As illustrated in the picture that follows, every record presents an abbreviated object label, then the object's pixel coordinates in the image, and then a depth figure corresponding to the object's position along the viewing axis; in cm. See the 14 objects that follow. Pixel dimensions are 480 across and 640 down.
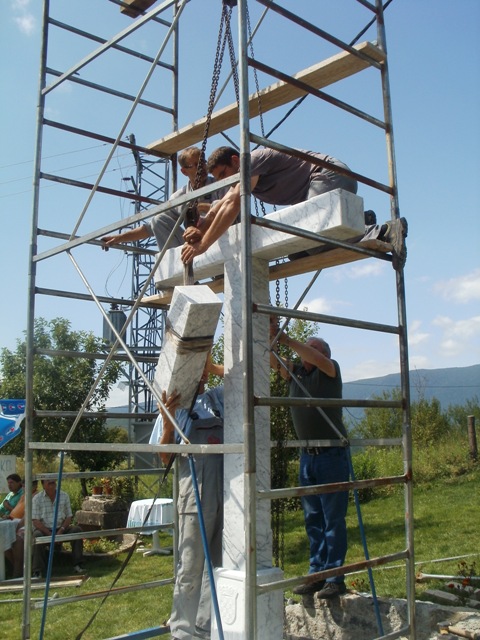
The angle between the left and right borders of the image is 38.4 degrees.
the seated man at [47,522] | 972
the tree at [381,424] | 2459
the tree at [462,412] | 2398
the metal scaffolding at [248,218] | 343
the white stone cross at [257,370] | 390
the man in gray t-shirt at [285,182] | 417
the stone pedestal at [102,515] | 1177
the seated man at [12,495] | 1086
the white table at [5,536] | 926
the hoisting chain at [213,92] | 429
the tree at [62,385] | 1669
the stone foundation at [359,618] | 474
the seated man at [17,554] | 960
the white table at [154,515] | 1043
